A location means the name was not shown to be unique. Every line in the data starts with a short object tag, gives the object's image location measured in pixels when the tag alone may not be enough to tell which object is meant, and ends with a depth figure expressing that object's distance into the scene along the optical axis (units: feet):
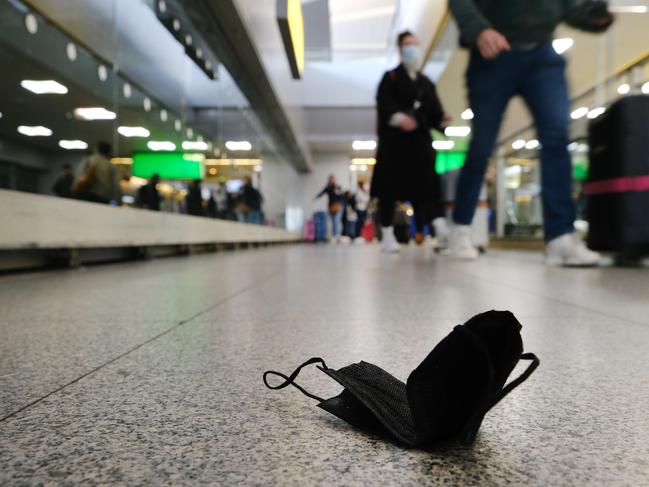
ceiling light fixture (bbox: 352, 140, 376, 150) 62.11
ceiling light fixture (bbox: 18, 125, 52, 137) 10.88
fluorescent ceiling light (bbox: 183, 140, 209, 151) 22.88
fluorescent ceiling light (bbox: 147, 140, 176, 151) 18.29
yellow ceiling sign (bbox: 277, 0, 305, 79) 15.46
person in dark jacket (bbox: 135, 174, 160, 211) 16.72
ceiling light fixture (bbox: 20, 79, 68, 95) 10.76
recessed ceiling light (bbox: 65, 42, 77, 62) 12.35
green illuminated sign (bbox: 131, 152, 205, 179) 16.80
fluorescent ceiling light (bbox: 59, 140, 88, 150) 12.49
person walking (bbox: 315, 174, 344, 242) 52.03
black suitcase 11.37
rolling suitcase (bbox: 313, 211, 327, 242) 67.56
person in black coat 17.39
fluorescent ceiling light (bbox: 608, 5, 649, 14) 14.81
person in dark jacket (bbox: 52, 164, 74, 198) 11.85
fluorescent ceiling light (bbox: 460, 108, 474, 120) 12.79
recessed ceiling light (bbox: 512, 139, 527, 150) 28.07
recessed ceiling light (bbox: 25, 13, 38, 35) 10.49
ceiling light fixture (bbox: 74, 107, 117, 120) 13.12
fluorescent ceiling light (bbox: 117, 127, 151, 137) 15.51
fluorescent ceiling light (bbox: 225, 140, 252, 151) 30.38
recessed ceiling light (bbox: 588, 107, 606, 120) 16.45
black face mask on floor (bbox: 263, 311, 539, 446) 1.64
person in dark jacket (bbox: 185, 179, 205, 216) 22.17
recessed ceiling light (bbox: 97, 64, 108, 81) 14.03
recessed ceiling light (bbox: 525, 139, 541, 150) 25.62
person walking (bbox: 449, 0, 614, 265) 11.37
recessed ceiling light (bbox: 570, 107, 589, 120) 19.77
